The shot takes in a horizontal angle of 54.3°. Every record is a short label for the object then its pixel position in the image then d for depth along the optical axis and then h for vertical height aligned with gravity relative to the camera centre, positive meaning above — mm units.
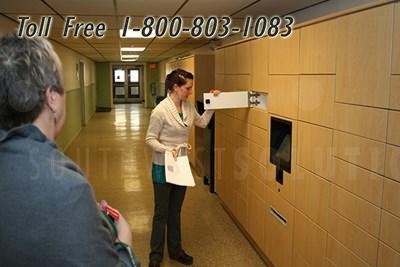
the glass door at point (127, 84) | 19031 +63
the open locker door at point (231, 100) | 3397 -125
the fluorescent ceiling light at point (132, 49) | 8784 +846
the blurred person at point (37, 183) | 886 -223
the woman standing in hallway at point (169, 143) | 3027 -446
